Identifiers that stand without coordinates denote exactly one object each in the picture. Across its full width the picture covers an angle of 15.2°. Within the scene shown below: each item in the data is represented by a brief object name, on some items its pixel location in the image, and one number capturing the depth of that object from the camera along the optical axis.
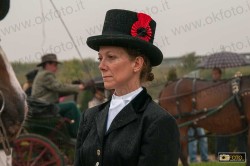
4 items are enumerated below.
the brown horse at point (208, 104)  10.80
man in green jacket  10.17
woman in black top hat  2.87
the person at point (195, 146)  12.21
